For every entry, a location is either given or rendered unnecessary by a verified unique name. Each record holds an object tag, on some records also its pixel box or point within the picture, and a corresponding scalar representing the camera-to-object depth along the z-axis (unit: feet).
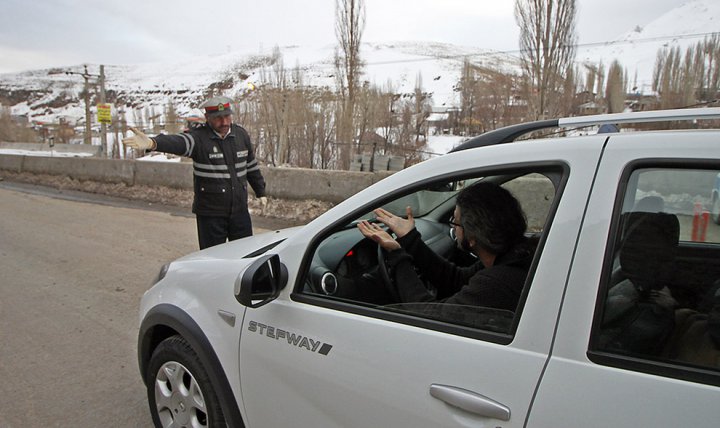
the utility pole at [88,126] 155.33
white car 3.76
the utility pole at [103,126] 112.88
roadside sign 107.45
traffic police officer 13.46
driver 5.22
